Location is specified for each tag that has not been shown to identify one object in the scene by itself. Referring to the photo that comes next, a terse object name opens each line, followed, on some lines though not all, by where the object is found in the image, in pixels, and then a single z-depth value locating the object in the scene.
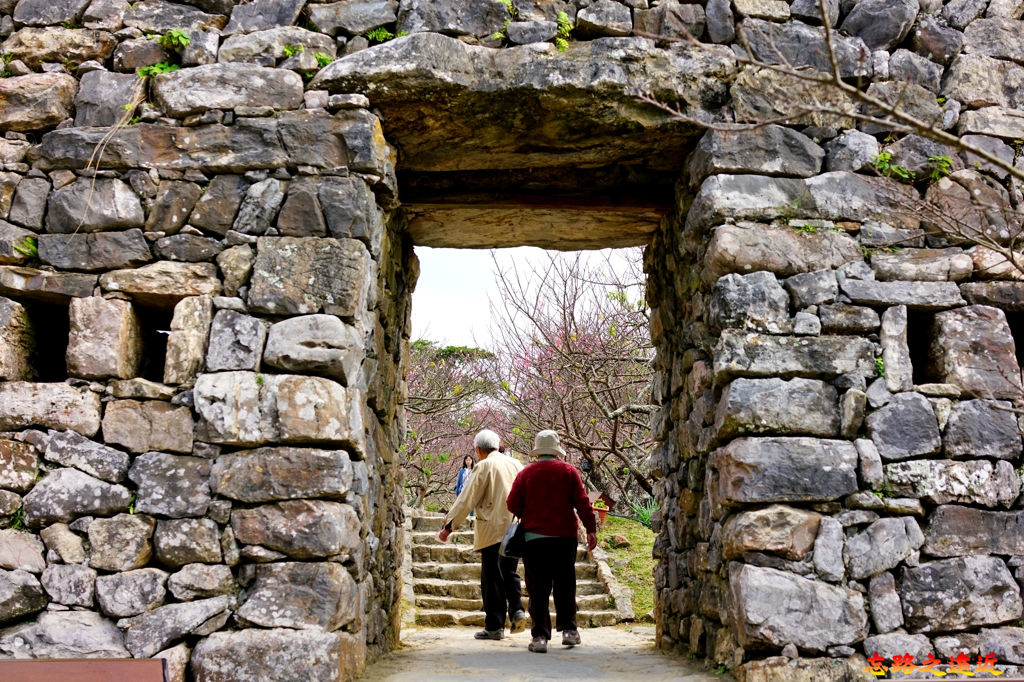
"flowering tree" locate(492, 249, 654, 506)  9.05
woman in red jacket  4.70
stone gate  3.23
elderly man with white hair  5.32
